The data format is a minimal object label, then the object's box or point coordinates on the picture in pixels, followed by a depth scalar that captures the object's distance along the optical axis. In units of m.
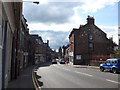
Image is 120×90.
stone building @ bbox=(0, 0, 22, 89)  10.83
